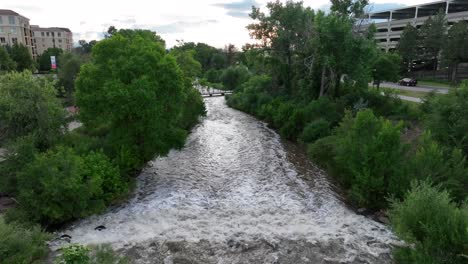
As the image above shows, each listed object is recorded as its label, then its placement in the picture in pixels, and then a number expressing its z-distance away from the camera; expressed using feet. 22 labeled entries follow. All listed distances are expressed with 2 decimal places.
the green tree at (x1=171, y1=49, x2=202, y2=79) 108.37
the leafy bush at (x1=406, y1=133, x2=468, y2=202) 46.11
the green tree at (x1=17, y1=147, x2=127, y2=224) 44.78
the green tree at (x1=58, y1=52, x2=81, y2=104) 125.70
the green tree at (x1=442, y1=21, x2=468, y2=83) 169.96
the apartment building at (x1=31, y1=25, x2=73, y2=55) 411.34
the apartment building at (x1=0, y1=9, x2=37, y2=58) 296.92
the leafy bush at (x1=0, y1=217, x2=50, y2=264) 33.06
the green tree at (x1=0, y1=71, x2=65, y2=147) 55.77
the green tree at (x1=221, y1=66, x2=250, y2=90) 219.14
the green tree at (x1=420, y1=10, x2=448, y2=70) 193.88
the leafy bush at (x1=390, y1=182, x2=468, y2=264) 30.27
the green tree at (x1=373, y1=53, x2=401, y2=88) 115.96
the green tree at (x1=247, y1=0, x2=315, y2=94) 119.96
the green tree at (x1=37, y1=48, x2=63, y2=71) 271.90
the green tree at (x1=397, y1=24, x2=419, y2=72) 202.39
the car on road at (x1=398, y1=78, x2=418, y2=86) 167.63
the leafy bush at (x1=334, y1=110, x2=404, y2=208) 50.75
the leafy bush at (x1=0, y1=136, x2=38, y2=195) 49.14
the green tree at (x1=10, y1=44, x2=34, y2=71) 215.31
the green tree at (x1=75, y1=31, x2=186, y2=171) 57.67
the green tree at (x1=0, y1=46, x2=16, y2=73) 180.55
